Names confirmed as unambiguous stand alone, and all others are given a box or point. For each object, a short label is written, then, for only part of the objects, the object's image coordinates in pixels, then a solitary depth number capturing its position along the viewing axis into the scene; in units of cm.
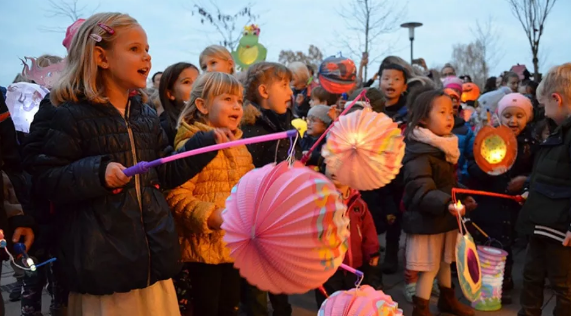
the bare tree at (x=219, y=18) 1695
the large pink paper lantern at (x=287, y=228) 164
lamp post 1594
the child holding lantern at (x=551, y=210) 329
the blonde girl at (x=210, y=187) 276
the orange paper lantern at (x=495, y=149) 420
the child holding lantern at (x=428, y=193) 381
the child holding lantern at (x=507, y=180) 479
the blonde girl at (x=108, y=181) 200
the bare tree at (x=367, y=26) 1442
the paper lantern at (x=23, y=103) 303
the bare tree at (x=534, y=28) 1389
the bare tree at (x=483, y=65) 2463
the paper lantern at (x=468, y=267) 317
